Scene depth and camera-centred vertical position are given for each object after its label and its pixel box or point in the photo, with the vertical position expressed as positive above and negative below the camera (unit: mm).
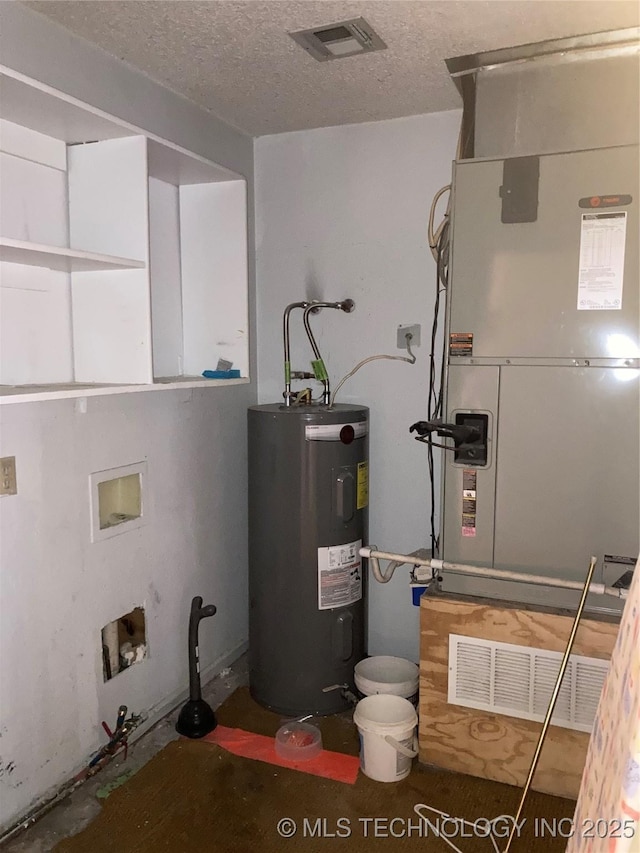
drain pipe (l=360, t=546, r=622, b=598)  1811 -623
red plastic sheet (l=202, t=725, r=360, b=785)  2102 -1331
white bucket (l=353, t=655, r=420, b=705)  2292 -1158
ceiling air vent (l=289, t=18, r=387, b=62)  1831 +951
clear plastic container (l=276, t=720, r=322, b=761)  2174 -1300
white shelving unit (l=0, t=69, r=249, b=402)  1732 +321
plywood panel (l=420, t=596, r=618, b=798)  1899 -1107
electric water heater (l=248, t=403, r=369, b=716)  2348 -695
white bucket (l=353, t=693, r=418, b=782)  2025 -1216
